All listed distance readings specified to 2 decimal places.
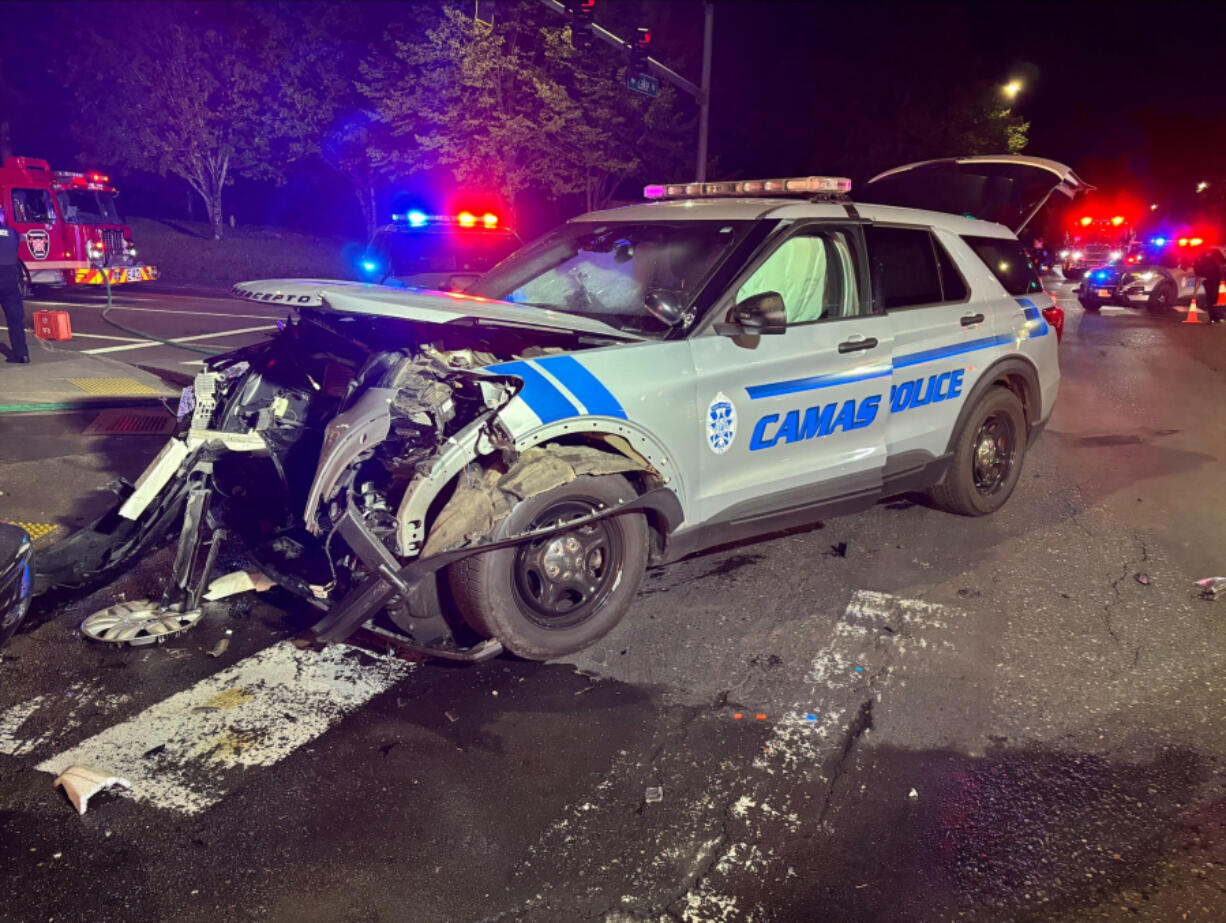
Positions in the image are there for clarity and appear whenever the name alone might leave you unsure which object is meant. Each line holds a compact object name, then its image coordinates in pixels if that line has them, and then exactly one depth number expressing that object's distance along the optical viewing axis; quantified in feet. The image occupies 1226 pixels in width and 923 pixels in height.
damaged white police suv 11.57
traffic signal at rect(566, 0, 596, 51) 43.16
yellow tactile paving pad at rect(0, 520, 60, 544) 16.99
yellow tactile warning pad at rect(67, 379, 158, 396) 29.58
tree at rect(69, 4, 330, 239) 101.04
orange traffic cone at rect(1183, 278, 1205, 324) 70.54
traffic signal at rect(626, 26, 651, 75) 50.47
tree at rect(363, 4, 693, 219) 75.20
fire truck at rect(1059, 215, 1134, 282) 116.09
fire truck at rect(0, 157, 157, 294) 62.75
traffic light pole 55.46
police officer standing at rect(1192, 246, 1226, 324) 72.43
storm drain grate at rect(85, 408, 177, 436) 24.66
